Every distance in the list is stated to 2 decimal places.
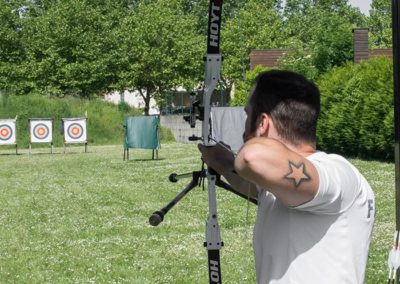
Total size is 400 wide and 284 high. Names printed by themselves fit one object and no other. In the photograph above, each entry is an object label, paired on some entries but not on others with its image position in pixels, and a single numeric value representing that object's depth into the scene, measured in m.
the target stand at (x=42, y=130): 29.27
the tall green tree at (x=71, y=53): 42.81
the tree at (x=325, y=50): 23.14
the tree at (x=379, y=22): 56.34
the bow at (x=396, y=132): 2.70
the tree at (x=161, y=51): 41.31
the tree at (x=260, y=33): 24.86
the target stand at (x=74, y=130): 29.09
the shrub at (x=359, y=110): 16.64
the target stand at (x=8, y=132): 28.95
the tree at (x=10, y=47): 44.53
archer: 1.92
